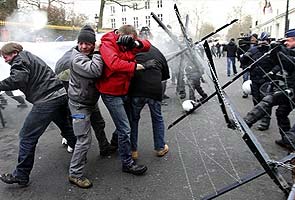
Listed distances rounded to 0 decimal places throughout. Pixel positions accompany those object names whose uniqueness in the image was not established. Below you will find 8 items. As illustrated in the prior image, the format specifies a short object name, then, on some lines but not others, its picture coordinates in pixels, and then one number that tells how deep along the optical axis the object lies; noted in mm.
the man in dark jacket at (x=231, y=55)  13695
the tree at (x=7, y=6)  15780
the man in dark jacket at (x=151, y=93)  3764
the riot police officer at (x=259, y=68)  5320
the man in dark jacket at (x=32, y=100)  3363
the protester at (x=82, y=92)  3236
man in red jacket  3227
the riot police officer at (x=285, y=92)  4125
